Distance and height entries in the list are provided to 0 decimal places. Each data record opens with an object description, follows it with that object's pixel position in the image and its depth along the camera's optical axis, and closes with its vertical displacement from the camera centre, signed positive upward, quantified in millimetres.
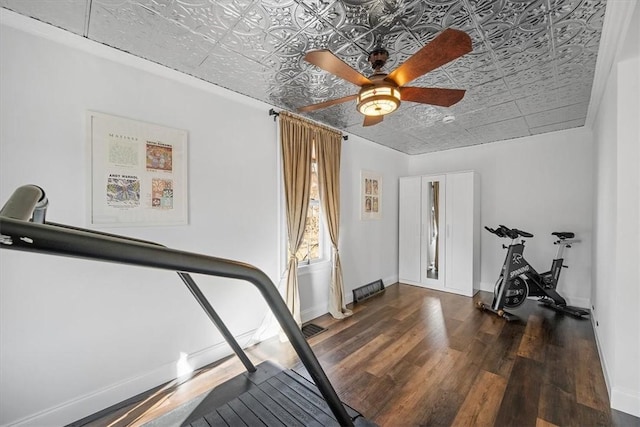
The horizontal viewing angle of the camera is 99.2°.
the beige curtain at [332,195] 3529 +208
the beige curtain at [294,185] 3072 +293
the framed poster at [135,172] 1960 +291
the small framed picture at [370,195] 4359 +255
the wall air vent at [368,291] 4152 -1288
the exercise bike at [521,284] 3574 -976
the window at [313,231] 3582 -292
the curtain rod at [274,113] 3011 +1077
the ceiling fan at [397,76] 1435 +860
